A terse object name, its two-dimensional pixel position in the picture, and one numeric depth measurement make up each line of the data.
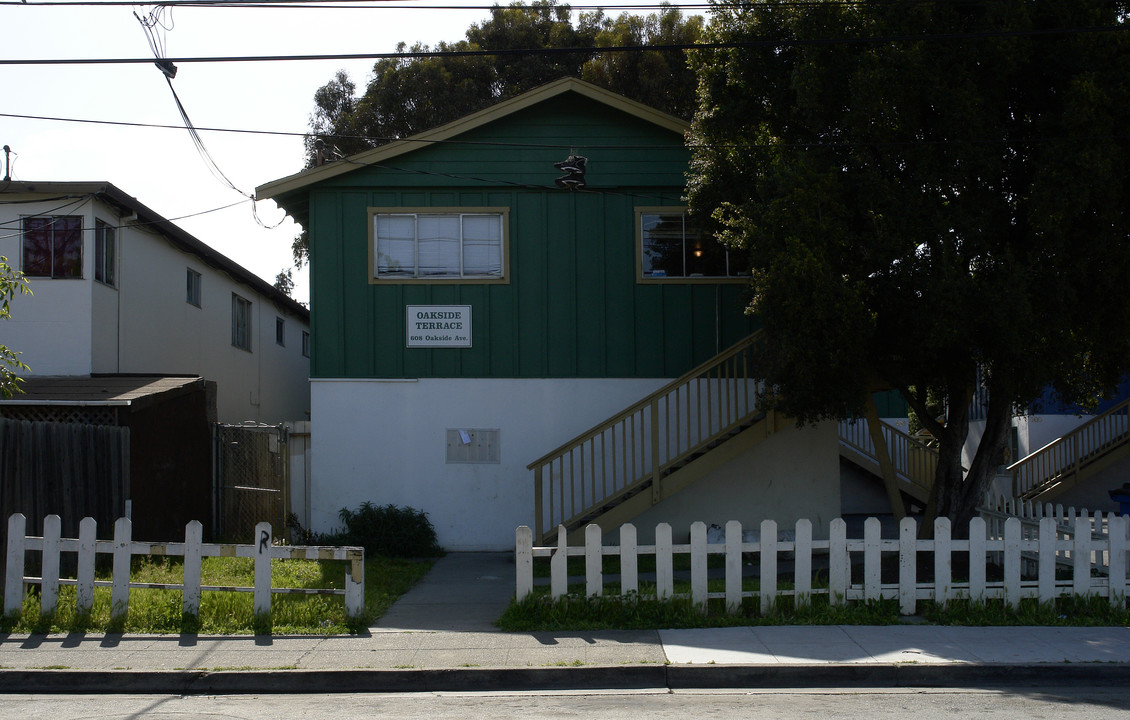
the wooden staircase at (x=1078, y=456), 18.70
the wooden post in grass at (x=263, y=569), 8.27
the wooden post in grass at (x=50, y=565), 8.48
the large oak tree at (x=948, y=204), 9.49
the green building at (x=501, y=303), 13.99
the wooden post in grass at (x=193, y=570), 8.38
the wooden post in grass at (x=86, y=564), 8.45
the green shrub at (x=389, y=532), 13.38
